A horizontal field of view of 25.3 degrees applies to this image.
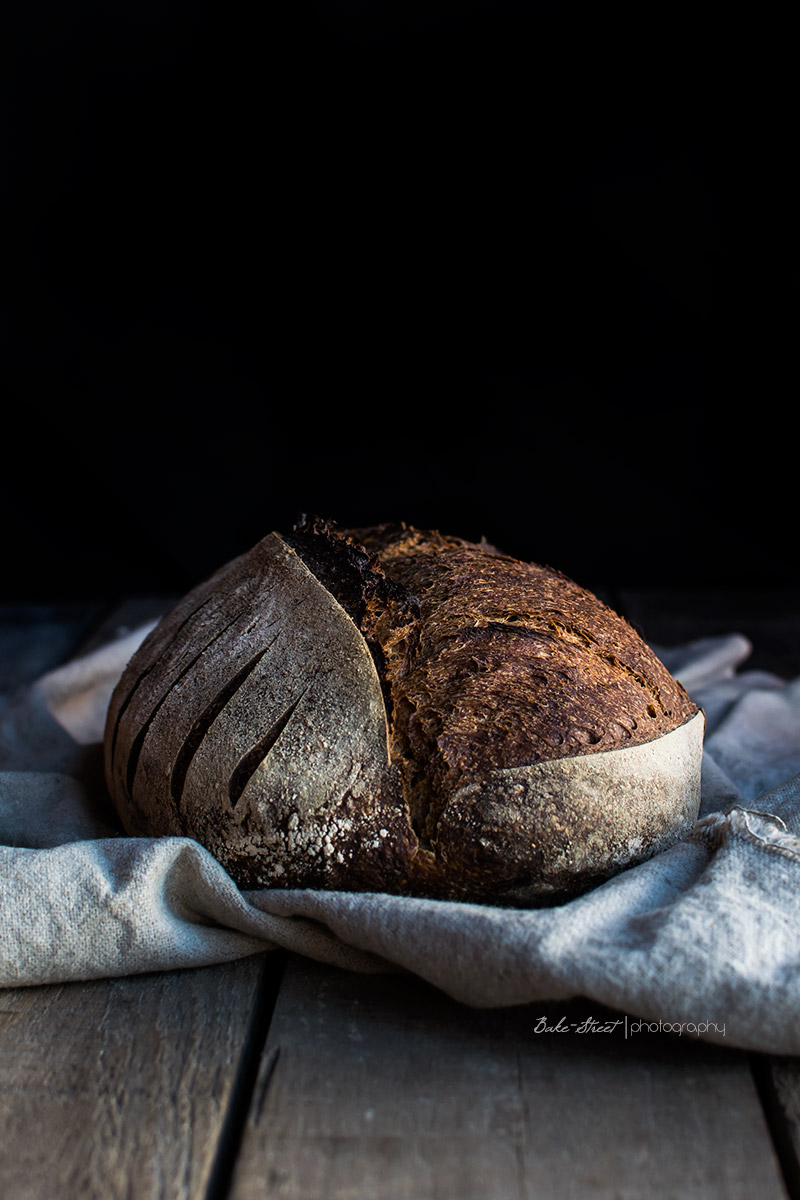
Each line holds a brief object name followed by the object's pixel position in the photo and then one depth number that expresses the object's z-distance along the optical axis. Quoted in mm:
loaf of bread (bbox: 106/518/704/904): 563
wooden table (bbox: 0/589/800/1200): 488
